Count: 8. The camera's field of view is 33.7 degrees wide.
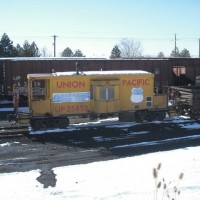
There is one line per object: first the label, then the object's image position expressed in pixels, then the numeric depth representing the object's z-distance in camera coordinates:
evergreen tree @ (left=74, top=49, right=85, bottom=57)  95.44
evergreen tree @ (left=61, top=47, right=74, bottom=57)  95.94
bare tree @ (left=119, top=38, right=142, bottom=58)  104.25
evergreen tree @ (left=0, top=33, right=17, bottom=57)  58.25
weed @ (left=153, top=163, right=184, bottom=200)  7.35
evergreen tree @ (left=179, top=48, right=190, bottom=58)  100.69
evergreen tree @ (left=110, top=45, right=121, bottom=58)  89.22
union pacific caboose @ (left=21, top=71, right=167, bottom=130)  15.50
